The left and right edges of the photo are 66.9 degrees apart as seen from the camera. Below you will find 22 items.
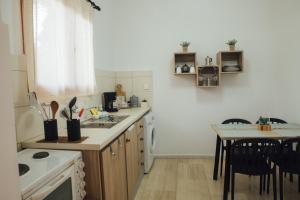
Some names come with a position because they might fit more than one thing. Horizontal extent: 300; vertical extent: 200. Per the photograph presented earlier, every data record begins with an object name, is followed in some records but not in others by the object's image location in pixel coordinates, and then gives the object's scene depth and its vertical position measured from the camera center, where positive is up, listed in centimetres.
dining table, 229 -50
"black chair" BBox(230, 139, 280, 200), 218 -69
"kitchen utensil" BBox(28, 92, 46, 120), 170 -7
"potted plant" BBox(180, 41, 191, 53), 354 +66
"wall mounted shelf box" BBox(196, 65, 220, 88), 355 +18
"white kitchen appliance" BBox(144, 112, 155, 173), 318 -74
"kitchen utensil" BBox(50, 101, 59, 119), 174 -12
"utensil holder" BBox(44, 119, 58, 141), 167 -29
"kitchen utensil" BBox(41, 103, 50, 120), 184 -13
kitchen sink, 222 -34
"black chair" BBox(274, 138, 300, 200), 223 -76
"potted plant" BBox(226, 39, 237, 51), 343 +65
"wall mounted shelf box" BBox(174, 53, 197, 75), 368 +45
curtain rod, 278 +107
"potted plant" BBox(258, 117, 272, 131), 255 -45
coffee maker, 322 -18
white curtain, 179 +40
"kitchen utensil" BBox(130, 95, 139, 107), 374 -21
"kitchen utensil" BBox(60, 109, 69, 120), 169 -17
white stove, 103 -42
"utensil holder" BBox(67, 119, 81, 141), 163 -28
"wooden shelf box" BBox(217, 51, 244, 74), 345 +39
